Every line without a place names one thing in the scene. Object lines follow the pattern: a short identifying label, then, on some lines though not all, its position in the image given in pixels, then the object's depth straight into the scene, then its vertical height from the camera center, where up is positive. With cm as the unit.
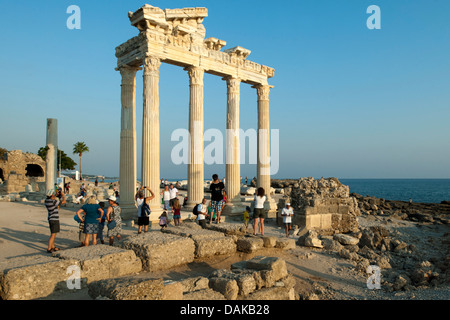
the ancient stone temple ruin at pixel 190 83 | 1361 +416
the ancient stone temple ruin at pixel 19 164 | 3181 +27
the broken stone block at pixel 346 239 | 1110 -270
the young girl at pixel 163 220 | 1032 -183
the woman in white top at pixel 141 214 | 989 -155
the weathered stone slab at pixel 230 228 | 931 -193
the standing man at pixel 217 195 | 1138 -110
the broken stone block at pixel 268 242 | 906 -225
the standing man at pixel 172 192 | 1397 -119
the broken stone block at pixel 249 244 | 843 -217
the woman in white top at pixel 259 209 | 1053 -149
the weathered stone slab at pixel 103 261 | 578 -188
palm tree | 5984 +336
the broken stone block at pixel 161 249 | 666 -189
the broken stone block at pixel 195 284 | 529 -207
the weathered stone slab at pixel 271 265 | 620 -206
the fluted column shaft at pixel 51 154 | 2386 +97
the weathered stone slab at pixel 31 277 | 486 -185
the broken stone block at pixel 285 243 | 932 -239
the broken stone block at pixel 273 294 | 543 -233
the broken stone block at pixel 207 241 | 771 -197
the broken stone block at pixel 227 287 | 522 -211
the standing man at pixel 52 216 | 816 -136
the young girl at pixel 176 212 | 1168 -177
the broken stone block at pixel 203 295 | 483 -208
